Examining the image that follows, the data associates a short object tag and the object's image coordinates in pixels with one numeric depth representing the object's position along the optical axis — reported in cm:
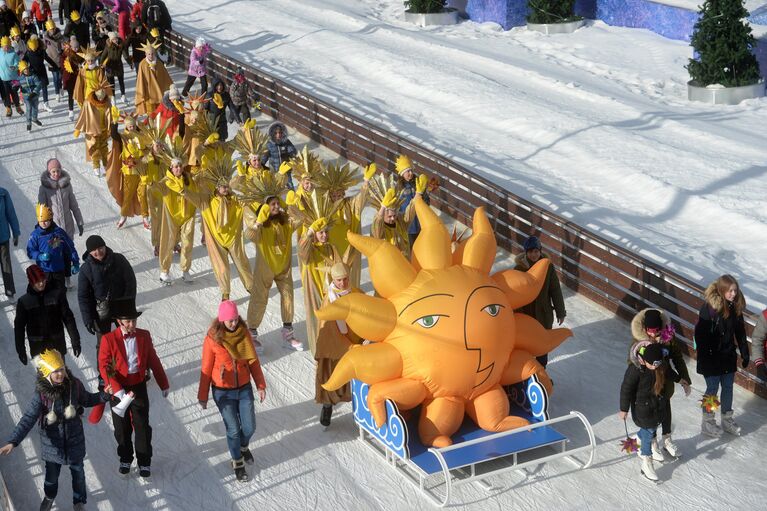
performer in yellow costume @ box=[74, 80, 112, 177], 1739
